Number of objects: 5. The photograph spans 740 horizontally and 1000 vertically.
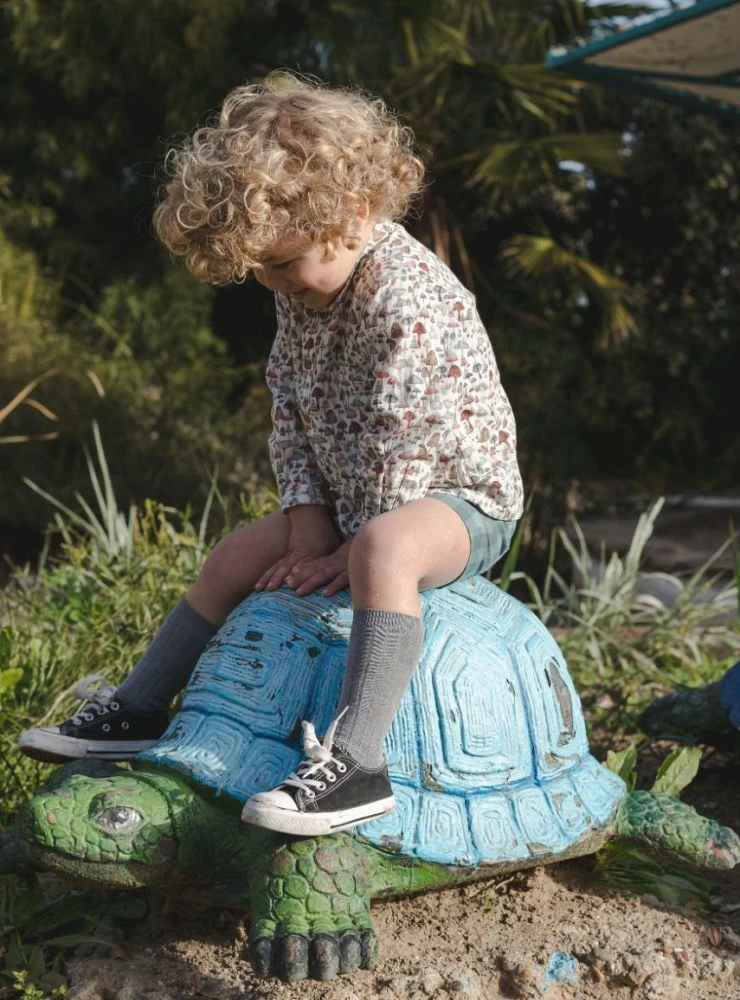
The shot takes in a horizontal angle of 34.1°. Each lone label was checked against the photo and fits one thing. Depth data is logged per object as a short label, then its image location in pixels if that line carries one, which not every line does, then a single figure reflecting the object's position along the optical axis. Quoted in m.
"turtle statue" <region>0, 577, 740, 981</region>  2.26
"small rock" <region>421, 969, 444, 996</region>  2.36
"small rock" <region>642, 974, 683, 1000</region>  2.47
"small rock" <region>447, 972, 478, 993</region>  2.36
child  2.39
